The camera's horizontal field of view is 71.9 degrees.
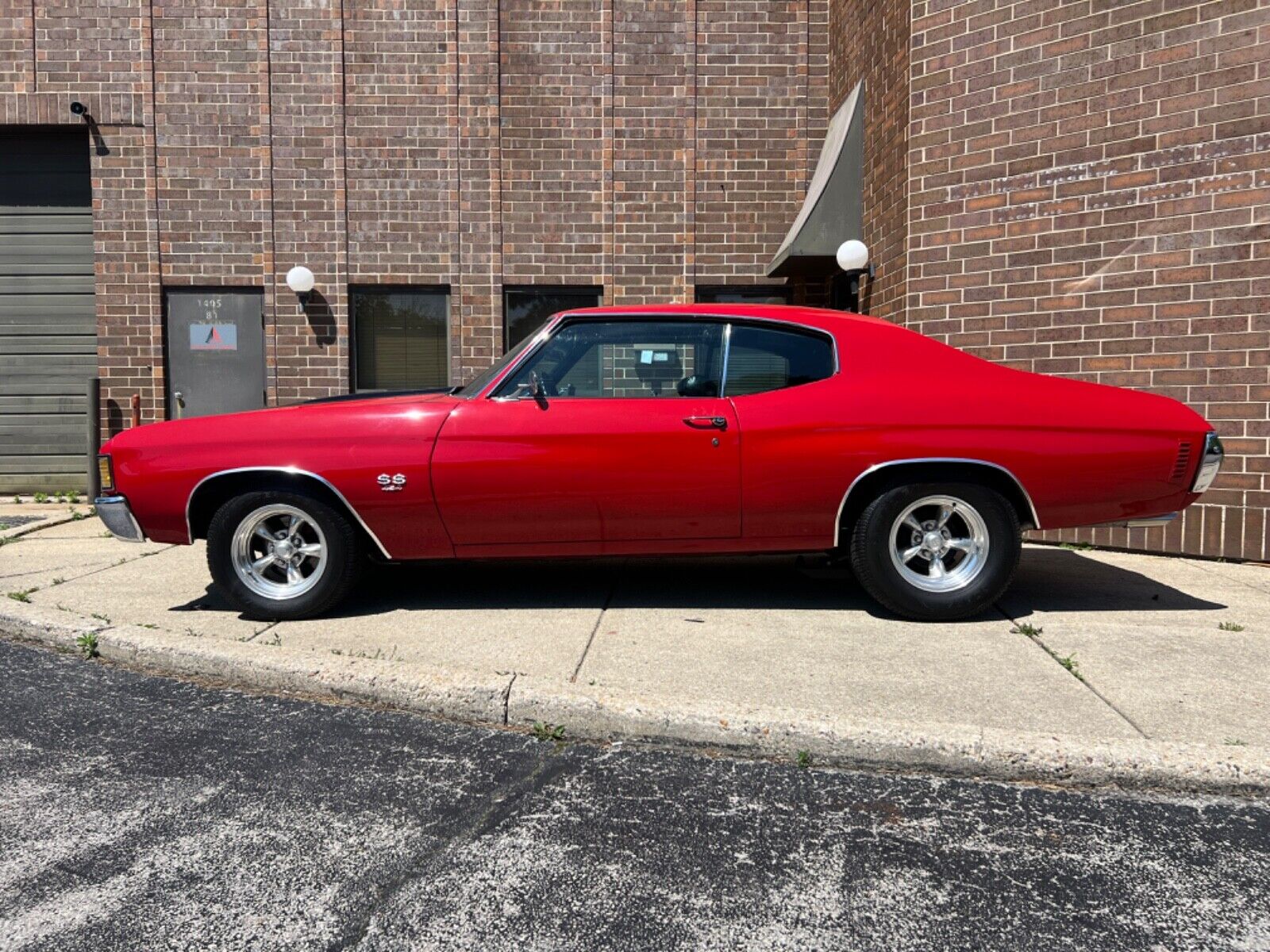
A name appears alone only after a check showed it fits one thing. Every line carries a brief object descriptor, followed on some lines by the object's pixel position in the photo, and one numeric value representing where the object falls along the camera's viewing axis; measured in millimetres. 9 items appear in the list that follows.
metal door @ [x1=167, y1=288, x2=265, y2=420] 10328
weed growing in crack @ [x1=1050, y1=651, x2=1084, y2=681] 3686
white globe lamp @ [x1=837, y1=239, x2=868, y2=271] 8398
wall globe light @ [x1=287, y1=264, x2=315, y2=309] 9922
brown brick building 10070
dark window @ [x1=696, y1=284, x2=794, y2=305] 10547
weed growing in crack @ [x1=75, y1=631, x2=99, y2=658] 4156
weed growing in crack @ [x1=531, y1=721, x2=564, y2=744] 3189
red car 4340
